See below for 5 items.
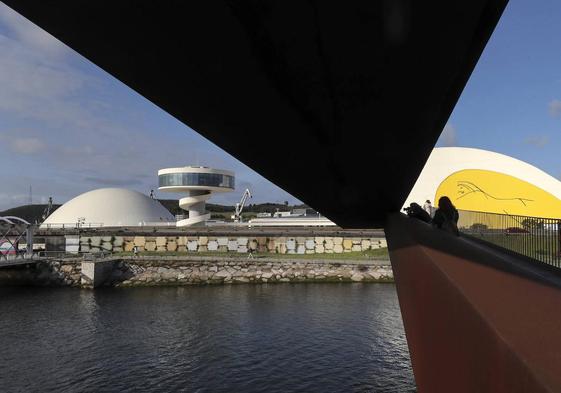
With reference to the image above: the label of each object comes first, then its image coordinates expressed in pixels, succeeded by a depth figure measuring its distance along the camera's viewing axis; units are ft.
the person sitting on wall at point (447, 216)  27.37
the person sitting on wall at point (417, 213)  35.73
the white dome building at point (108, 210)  283.59
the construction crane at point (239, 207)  320.39
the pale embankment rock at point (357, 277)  128.47
